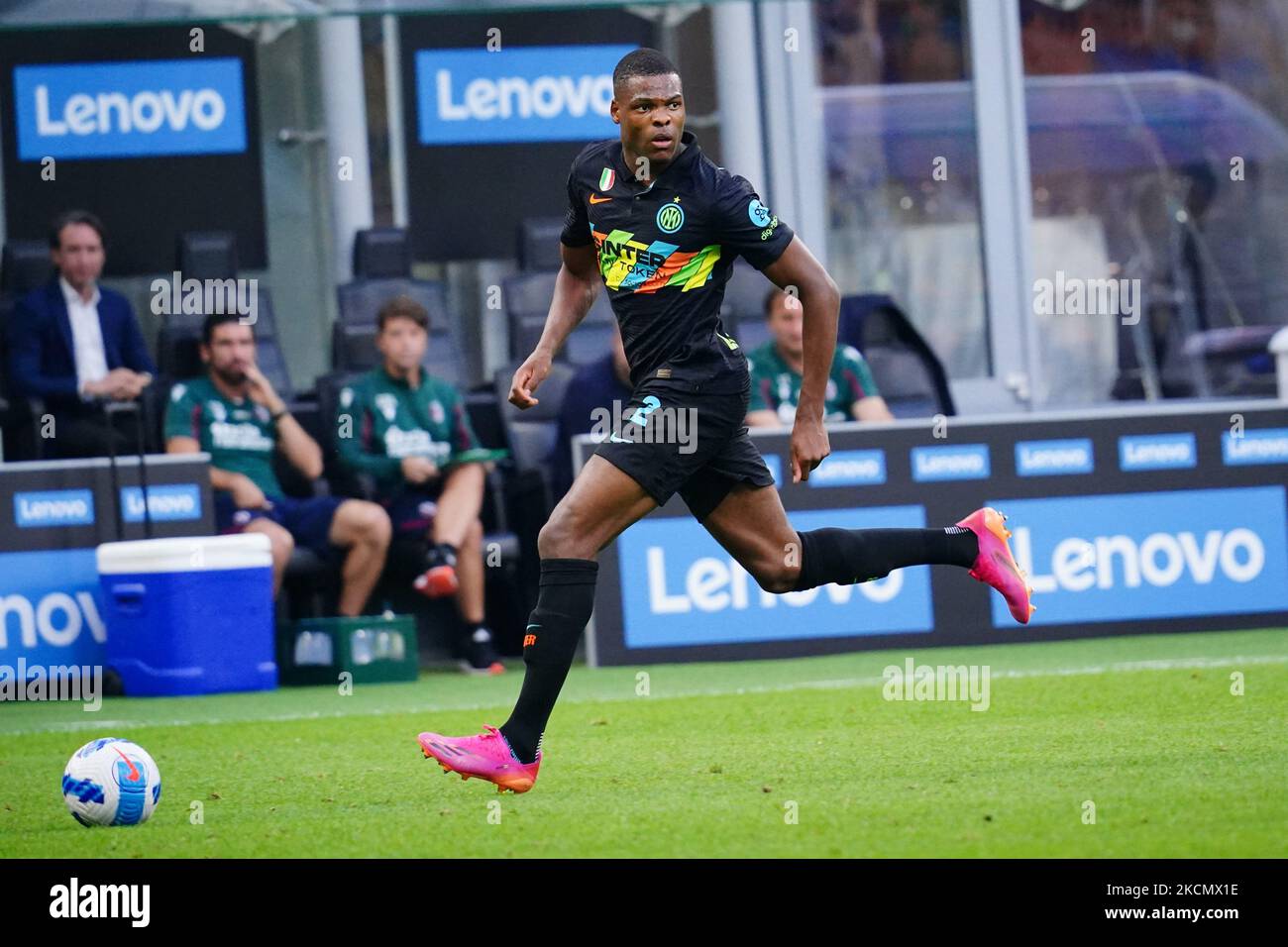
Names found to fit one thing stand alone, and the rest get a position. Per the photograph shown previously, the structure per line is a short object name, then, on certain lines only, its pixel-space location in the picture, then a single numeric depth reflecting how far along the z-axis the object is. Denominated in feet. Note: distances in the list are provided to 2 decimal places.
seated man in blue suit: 38.47
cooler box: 34.60
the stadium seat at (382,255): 44.70
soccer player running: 20.54
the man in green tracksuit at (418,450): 37.93
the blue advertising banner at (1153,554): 37.14
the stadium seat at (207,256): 43.37
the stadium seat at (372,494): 38.73
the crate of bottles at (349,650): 35.94
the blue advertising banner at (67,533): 35.17
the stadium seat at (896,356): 43.06
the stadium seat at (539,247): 45.29
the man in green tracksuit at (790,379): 38.73
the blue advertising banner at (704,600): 36.19
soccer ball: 19.84
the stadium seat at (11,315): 38.37
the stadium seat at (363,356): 42.52
